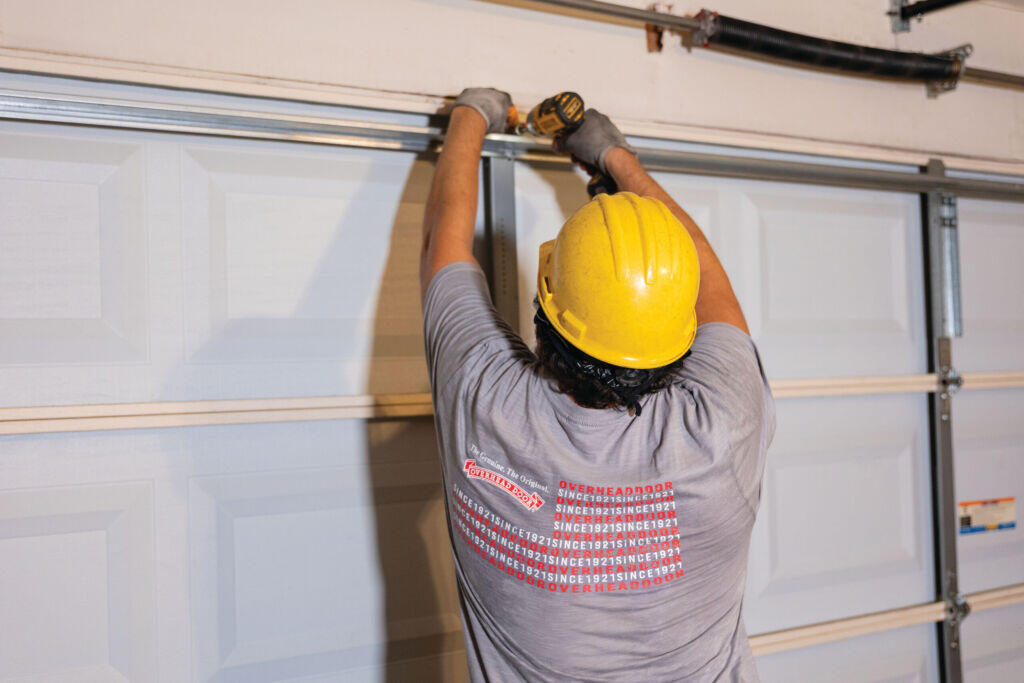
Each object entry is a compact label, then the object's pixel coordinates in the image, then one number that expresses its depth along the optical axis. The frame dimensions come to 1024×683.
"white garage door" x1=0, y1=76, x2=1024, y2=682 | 1.85
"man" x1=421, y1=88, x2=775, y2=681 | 1.42
